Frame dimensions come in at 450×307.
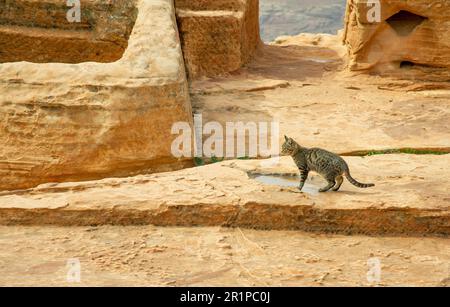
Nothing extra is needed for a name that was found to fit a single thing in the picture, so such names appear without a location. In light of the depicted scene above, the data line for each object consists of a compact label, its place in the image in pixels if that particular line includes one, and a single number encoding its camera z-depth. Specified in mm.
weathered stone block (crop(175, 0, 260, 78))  21316
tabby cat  11219
